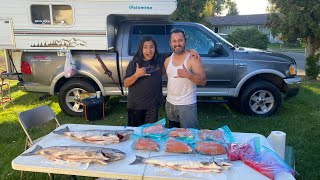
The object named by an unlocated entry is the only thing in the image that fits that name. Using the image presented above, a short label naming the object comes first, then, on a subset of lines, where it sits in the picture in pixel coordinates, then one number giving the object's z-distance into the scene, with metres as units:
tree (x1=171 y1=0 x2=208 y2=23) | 20.36
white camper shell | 5.39
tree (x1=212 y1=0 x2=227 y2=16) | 74.25
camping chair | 3.11
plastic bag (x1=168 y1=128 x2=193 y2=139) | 2.52
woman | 3.22
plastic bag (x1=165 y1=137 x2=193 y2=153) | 2.24
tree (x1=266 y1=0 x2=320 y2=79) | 10.41
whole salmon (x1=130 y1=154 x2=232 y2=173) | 1.95
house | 47.62
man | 2.92
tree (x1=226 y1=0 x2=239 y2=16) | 75.00
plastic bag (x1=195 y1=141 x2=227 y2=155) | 2.22
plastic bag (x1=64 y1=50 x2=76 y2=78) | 5.45
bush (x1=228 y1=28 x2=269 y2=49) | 19.62
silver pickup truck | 5.65
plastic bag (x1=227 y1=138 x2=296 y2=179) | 1.94
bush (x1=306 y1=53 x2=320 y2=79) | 10.48
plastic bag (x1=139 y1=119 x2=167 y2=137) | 2.57
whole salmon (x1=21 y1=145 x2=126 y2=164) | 2.10
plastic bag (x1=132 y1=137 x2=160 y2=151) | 2.30
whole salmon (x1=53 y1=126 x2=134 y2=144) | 2.46
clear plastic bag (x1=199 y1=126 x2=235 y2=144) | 2.47
